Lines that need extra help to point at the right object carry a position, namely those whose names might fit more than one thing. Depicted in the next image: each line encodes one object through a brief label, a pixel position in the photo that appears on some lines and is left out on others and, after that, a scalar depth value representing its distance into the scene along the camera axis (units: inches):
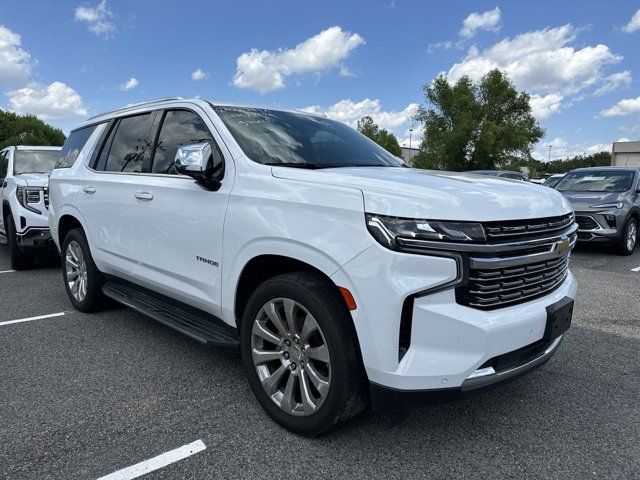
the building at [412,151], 1916.6
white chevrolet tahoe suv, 82.9
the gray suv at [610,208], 331.6
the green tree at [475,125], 1625.2
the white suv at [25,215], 265.6
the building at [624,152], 2802.7
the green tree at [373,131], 2217.8
